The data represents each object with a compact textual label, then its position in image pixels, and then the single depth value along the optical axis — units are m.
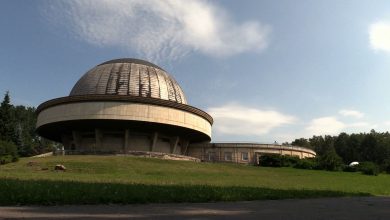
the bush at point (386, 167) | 64.04
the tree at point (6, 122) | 89.88
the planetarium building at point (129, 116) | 59.12
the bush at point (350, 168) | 55.59
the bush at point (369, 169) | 51.02
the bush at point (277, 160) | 58.06
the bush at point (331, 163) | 55.22
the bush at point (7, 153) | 45.91
